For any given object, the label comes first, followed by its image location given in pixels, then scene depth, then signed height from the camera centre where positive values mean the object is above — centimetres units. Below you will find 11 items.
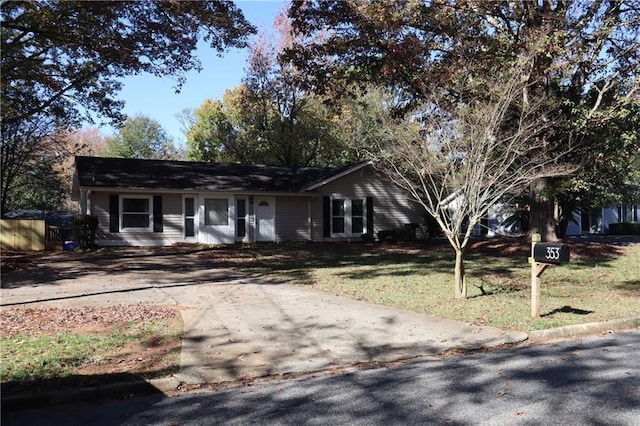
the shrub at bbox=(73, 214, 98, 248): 2011 -8
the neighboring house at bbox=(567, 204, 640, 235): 3847 +13
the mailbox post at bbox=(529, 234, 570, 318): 796 -55
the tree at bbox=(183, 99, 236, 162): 3875 +700
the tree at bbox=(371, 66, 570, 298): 1046 +177
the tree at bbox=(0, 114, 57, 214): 3225 +532
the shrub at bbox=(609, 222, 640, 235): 3712 -46
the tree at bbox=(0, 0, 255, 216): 1292 +511
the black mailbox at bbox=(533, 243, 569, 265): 792 -47
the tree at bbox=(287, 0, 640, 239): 1442 +502
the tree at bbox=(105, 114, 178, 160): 5591 +924
